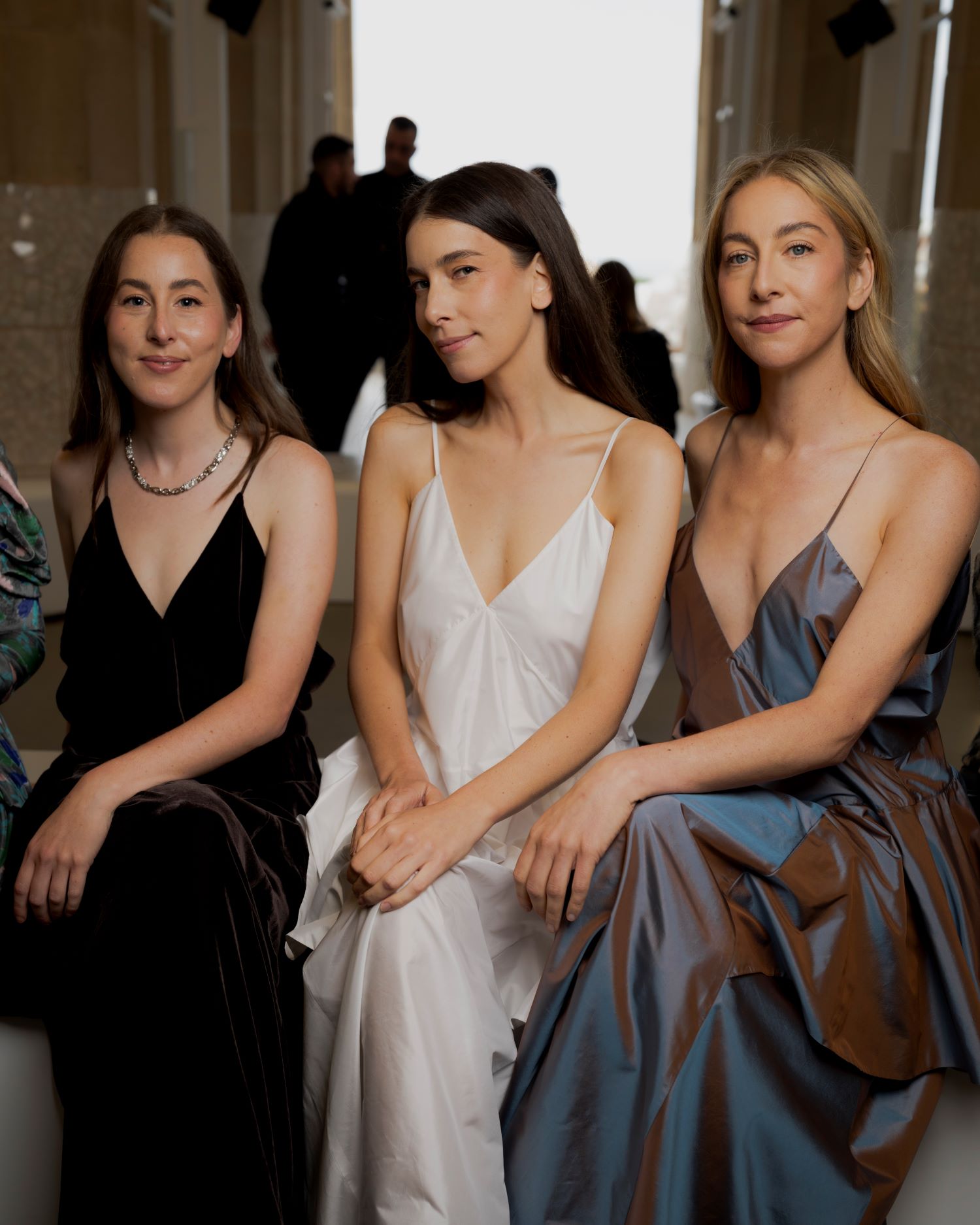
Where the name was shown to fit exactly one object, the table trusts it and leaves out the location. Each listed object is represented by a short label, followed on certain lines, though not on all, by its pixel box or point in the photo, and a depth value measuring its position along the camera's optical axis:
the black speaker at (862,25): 7.82
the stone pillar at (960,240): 6.28
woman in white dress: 1.56
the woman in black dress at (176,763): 1.60
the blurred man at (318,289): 7.23
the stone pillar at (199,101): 7.83
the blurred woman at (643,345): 5.20
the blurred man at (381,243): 6.75
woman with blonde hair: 1.52
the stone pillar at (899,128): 7.57
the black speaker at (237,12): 7.79
